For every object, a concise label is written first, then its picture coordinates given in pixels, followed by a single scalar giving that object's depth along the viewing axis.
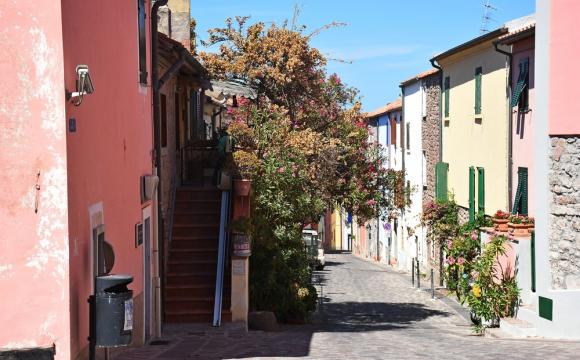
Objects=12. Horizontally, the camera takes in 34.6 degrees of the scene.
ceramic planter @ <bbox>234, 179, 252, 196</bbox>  17.77
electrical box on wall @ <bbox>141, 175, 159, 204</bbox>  14.09
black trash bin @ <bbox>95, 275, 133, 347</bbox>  8.67
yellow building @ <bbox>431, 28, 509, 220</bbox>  24.31
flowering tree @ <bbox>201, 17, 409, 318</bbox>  20.05
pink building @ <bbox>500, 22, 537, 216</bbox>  21.28
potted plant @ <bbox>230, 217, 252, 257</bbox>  17.23
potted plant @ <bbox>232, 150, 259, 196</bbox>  21.16
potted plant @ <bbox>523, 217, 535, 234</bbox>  17.96
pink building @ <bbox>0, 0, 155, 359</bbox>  8.41
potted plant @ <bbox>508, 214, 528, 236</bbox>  17.89
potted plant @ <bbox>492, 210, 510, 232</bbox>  18.59
